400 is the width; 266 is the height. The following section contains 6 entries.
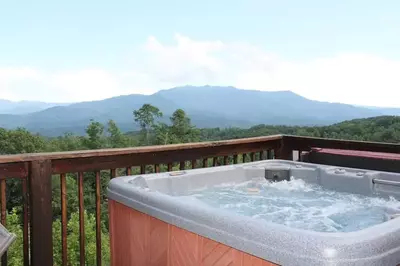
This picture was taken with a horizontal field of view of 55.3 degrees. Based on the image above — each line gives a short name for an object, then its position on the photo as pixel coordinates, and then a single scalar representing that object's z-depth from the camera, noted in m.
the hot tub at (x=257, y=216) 1.26
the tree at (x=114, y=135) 25.63
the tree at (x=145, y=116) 29.22
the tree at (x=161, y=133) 24.83
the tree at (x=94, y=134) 24.23
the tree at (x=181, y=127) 26.61
